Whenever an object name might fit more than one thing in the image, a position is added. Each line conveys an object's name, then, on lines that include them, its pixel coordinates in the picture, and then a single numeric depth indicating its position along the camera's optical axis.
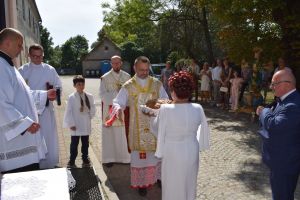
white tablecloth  2.09
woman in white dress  3.34
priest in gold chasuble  4.54
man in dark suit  3.11
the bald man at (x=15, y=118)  3.20
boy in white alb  5.49
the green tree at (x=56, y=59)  66.27
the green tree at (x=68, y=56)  67.25
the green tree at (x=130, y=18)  19.92
